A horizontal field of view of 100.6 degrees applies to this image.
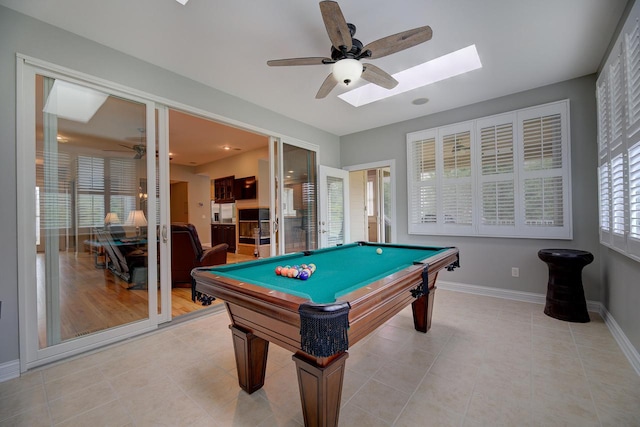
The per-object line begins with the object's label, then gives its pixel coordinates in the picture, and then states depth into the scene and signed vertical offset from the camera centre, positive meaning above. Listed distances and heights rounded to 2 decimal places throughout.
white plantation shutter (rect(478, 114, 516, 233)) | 3.45 +0.51
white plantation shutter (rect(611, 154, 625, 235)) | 2.05 +0.12
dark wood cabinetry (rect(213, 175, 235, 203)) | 7.57 +0.74
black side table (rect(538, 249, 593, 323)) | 2.68 -0.78
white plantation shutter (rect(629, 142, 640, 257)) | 1.75 +0.06
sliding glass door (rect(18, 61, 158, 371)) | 2.03 +0.00
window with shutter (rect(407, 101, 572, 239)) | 3.18 +0.47
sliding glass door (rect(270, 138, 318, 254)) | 4.00 +0.29
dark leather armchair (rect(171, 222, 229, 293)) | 4.03 -0.60
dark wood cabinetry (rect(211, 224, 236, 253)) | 7.69 -0.62
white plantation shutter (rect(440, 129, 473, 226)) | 3.78 +0.47
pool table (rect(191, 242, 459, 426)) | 1.04 -0.43
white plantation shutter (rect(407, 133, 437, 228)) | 4.09 +0.50
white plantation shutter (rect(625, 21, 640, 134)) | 1.73 +0.91
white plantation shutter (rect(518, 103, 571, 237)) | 3.12 +0.50
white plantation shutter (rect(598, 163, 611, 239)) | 2.39 +0.11
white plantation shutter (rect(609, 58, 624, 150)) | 2.07 +0.87
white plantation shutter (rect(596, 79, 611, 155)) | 2.41 +0.89
